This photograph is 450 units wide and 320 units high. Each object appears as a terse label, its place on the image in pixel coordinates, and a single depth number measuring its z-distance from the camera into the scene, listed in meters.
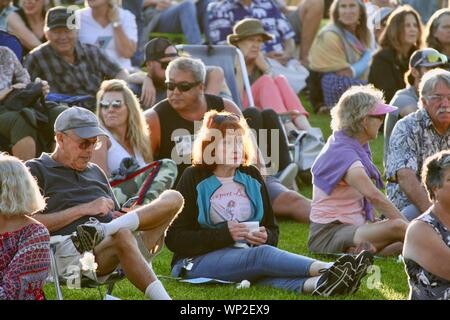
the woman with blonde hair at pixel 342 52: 30.48
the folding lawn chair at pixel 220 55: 26.05
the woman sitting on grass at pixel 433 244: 13.03
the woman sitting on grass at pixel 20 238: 12.64
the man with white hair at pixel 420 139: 18.73
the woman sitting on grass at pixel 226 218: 16.33
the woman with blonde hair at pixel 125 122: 20.00
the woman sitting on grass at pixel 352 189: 17.77
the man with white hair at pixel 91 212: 14.60
